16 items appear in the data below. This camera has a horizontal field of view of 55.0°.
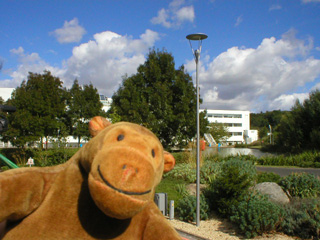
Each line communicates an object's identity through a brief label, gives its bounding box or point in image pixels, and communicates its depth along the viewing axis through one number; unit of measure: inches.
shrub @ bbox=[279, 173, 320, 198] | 382.6
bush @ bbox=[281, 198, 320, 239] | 264.9
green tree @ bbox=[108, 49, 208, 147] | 922.1
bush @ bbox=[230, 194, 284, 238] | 276.8
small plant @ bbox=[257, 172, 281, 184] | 454.9
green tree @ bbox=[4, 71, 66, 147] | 785.6
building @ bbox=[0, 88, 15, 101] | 1732.3
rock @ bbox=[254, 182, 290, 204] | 360.5
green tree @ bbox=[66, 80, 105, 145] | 1006.4
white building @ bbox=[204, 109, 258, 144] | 2957.7
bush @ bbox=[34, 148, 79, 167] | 661.9
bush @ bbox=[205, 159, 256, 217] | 333.7
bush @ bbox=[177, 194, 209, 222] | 343.3
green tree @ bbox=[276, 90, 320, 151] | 1150.6
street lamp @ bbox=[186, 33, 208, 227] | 317.7
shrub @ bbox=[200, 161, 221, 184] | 495.1
